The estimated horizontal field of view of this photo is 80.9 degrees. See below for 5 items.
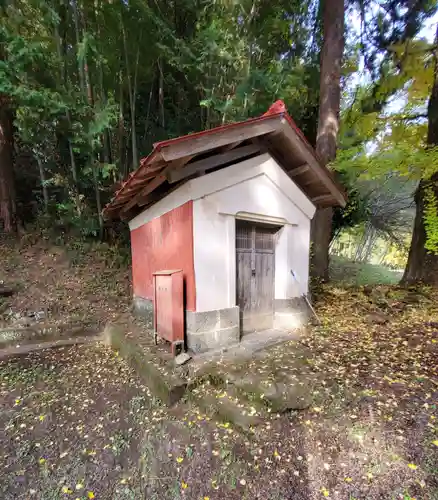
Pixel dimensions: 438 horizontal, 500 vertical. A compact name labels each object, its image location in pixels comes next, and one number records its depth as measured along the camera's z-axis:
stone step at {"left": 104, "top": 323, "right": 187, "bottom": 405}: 2.94
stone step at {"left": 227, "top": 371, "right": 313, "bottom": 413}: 2.66
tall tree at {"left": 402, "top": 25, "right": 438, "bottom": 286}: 5.81
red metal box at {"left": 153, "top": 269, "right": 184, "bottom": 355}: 3.63
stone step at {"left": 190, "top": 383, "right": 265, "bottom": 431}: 2.54
